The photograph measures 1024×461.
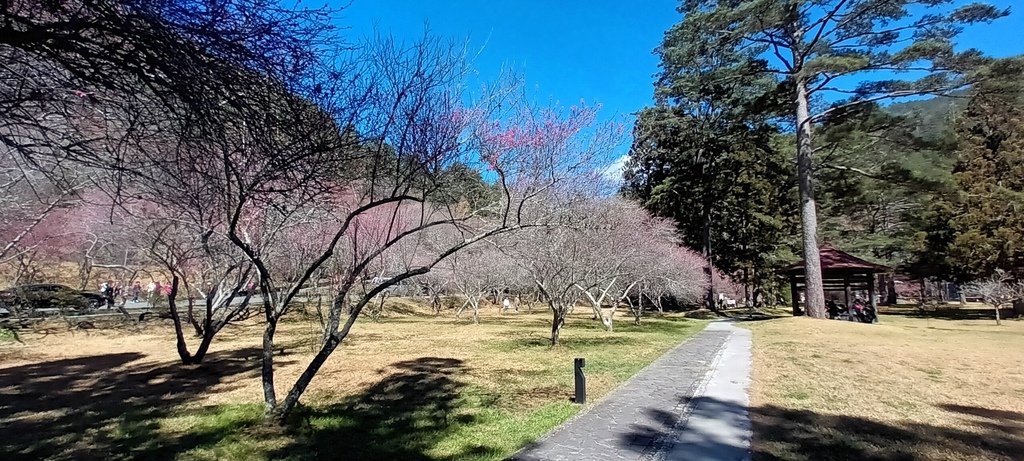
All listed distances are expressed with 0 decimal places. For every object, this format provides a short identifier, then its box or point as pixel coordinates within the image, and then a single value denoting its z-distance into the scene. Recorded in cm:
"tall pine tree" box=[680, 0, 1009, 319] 1669
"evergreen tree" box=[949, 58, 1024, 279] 2267
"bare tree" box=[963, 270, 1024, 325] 2155
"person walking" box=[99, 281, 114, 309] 2132
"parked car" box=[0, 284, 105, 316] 1379
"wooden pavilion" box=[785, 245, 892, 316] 2158
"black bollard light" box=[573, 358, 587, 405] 620
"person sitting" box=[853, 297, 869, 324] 2075
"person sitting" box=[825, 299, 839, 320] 2283
